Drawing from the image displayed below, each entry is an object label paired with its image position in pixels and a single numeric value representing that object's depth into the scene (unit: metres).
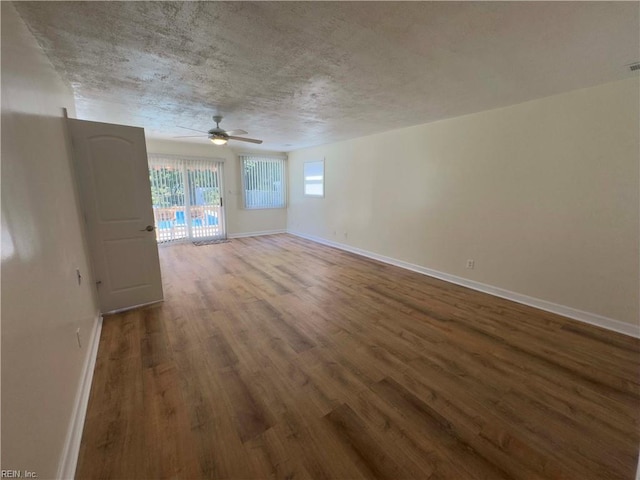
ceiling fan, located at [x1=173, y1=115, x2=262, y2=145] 3.56
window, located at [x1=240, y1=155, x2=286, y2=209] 7.03
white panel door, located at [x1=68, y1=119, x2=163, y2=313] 2.67
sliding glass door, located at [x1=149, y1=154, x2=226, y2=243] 5.89
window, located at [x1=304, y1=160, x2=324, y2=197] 6.36
